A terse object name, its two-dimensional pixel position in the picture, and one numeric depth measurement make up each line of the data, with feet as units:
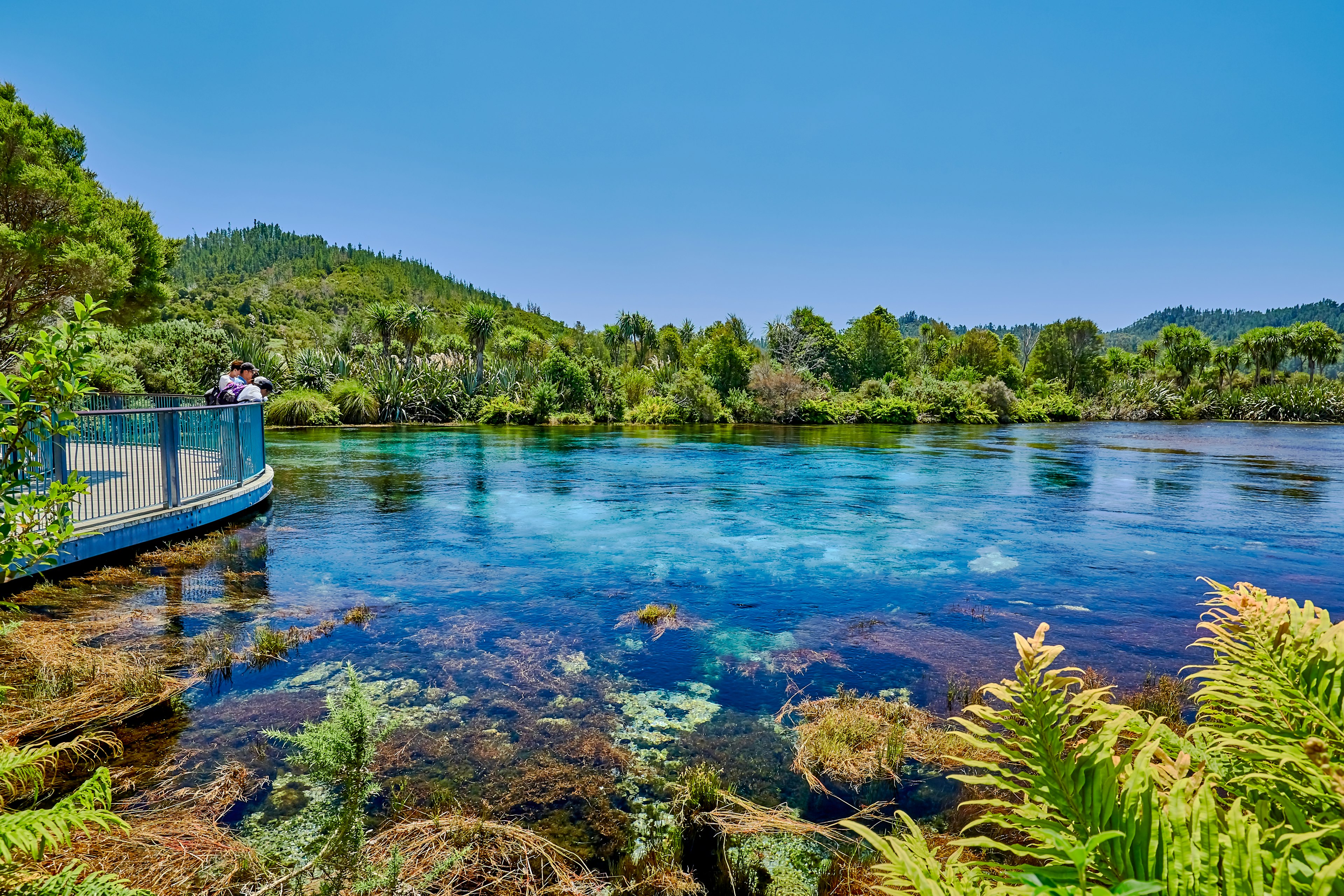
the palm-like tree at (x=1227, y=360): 231.91
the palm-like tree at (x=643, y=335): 262.67
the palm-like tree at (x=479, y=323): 186.50
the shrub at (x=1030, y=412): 193.98
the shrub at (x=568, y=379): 168.14
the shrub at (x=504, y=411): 161.38
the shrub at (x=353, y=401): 144.36
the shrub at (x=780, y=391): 172.04
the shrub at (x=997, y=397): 190.49
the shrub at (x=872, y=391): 189.37
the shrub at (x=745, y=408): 173.99
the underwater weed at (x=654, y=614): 26.68
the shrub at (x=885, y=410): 179.42
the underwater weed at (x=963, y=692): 19.54
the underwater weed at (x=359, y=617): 26.13
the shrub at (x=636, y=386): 179.11
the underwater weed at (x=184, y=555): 32.42
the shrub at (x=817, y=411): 172.96
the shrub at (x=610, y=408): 172.65
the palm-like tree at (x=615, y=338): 265.54
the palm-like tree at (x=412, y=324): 173.06
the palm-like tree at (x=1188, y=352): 226.99
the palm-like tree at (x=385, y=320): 171.73
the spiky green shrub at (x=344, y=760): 11.91
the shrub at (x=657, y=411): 168.86
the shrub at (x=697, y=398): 170.30
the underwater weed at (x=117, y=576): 29.07
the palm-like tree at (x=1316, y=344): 208.54
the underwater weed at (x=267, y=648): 22.03
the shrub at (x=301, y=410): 135.95
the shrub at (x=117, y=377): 72.79
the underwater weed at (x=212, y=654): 21.08
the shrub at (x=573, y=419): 162.81
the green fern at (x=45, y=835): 6.84
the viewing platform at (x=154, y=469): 30.35
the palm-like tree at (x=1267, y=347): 216.54
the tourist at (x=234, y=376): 45.88
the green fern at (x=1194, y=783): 4.30
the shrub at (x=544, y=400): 161.27
